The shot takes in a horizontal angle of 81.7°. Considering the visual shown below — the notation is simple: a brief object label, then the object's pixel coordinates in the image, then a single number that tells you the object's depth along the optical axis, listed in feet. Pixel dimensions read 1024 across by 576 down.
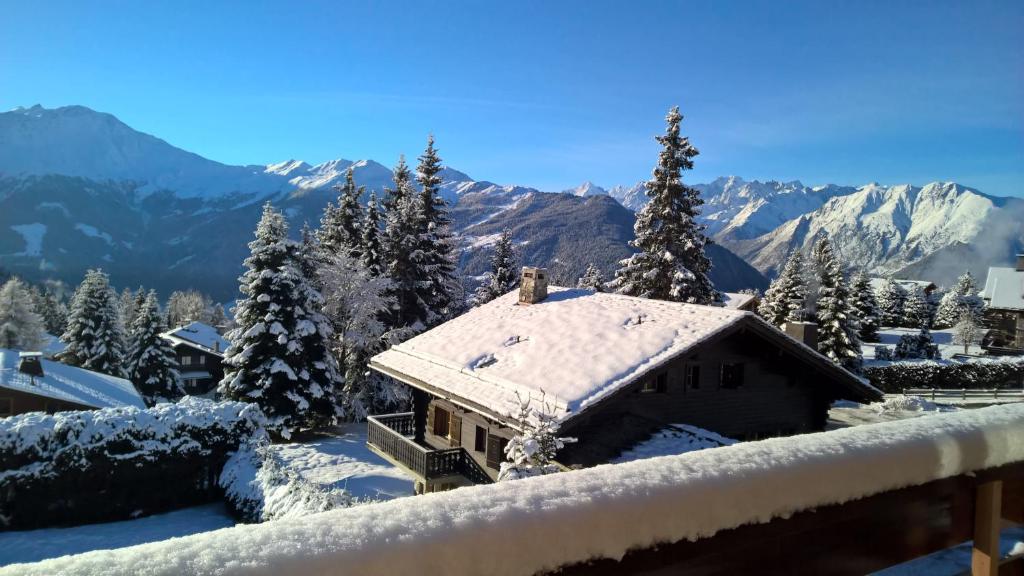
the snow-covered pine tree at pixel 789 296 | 153.38
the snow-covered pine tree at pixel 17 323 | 189.49
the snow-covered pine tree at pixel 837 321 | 130.62
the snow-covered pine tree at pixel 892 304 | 253.85
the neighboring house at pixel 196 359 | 236.84
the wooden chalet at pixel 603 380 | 47.75
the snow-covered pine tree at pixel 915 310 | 250.57
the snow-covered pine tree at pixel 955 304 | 243.11
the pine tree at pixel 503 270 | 137.39
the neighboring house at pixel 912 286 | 272.43
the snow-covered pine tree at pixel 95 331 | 149.69
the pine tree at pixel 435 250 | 115.85
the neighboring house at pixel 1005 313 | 178.81
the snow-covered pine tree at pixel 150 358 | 155.53
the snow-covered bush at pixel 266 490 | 46.77
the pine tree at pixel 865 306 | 195.72
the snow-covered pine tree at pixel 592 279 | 206.34
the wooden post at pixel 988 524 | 7.22
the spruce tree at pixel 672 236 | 98.84
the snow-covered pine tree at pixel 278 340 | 92.73
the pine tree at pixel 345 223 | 123.95
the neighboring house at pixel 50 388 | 97.50
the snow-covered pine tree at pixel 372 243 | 114.73
